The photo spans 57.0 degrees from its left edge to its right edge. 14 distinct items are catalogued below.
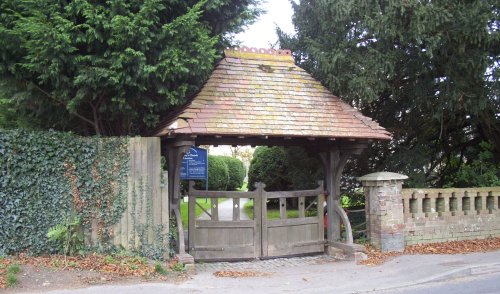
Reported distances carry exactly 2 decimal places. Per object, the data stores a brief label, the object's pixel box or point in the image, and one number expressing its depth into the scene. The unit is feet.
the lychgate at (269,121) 30.01
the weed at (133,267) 26.45
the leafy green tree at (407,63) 32.32
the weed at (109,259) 26.78
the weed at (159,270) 26.53
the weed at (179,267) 27.60
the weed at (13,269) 23.59
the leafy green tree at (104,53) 25.05
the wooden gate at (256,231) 32.63
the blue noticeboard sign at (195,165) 44.91
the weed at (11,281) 22.84
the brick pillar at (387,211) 33.81
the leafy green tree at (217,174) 89.81
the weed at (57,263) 25.79
